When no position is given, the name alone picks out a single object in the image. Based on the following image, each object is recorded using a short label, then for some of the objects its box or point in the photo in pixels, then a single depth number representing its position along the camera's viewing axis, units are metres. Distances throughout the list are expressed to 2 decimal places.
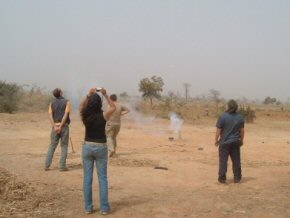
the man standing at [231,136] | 9.76
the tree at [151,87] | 48.75
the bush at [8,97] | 35.56
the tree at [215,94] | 71.22
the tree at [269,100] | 94.12
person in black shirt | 7.23
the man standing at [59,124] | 10.90
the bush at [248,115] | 35.28
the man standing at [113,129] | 13.13
